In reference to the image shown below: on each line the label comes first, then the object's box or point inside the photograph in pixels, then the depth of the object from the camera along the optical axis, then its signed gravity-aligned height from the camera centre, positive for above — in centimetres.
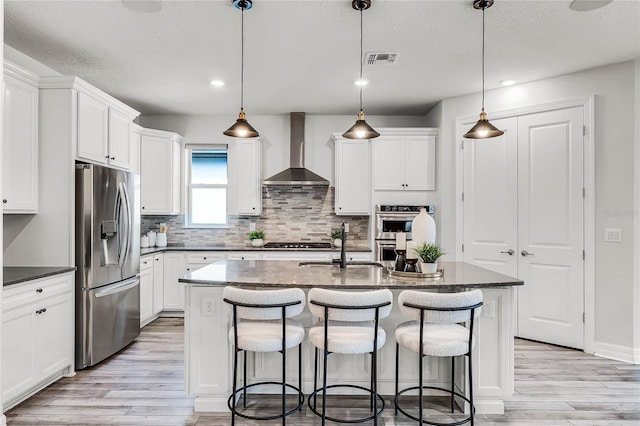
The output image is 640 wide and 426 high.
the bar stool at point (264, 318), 227 -61
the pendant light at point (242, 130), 287 +63
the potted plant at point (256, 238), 523 -32
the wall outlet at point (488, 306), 263 -61
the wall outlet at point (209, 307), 269 -64
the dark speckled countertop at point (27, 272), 261 -43
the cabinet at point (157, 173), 509 +55
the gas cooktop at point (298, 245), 520 -41
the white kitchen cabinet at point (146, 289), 445 -88
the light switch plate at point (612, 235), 365 -18
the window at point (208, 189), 564 +37
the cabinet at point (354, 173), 520 +57
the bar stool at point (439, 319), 221 -60
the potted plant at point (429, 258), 269 -29
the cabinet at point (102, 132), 334 +77
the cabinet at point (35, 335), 256 -88
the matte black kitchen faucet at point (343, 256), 310 -33
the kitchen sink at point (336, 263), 333 -42
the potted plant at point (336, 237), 531 -30
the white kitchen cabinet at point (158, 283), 475 -85
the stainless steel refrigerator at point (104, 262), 324 -43
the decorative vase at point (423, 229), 285 -10
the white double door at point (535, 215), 389 +1
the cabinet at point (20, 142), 285 +55
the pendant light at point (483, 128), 267 +64
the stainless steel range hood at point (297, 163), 530 +74
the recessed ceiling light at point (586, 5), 263 +146
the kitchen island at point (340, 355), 254 -88
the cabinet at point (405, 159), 503 +73
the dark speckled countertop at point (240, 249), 495 -44
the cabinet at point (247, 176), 533 +53
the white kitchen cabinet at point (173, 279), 493 -82
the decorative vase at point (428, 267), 269 -36
